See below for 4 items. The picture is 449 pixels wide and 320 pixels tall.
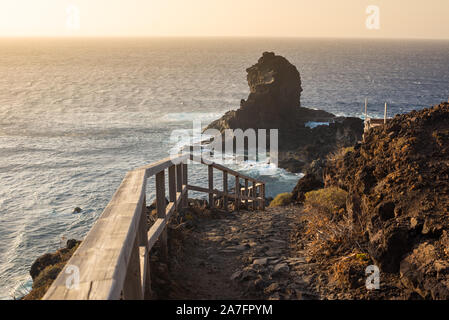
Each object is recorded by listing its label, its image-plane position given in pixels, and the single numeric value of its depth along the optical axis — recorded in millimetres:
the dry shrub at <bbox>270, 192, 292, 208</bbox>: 19312
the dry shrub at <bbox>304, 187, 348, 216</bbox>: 9172
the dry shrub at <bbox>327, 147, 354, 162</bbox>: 14595
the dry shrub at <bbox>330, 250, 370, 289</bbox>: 5371
